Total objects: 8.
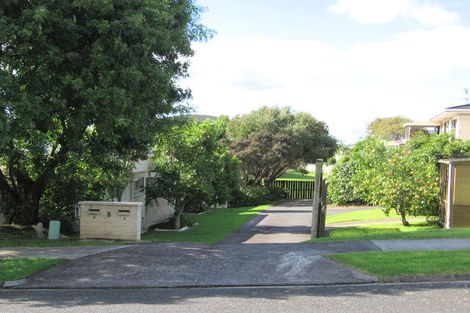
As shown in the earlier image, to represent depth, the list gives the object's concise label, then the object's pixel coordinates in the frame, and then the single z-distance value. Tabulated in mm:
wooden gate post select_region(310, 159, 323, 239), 15836
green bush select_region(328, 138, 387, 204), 20016
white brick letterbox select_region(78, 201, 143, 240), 15062
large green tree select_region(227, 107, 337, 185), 45594
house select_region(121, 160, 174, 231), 22969
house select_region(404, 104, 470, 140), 32875
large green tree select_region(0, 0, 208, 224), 10492
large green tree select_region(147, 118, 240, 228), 22062
